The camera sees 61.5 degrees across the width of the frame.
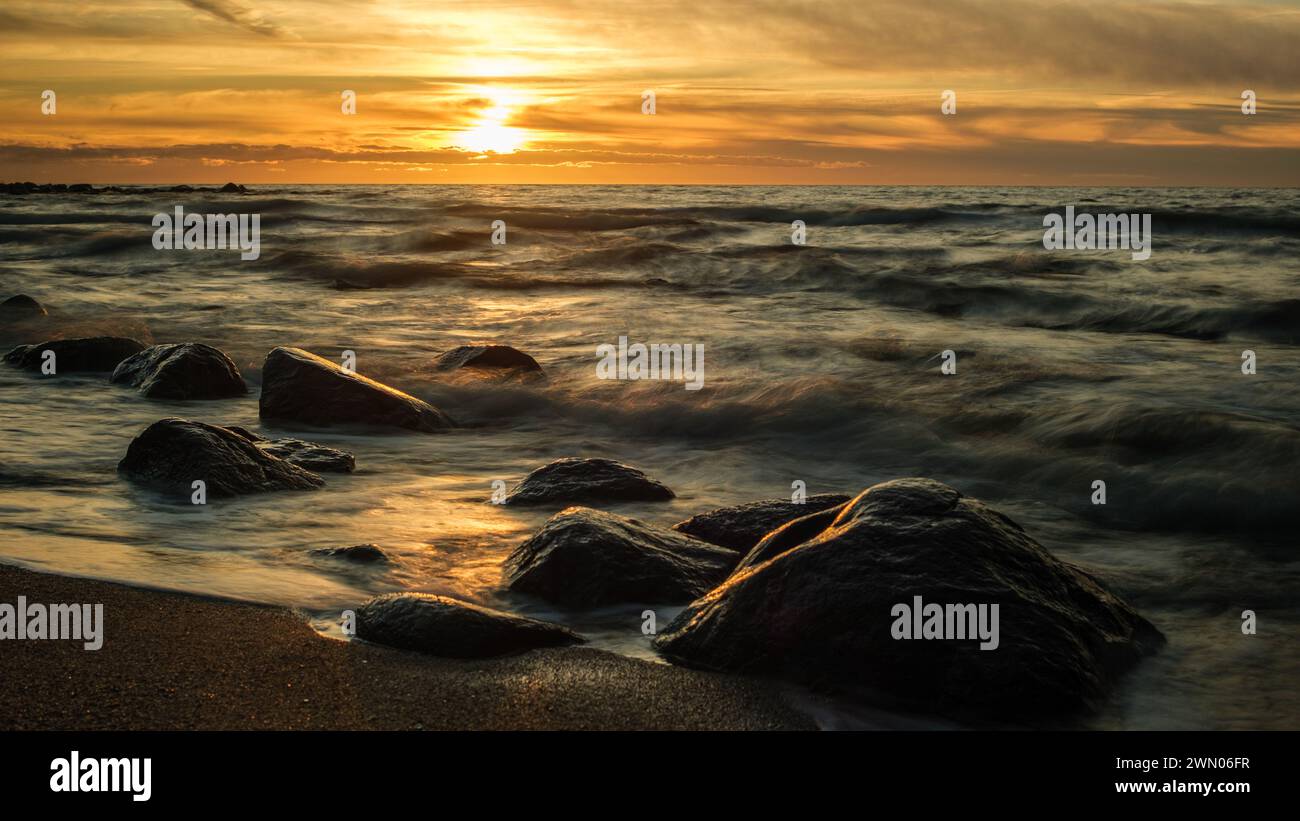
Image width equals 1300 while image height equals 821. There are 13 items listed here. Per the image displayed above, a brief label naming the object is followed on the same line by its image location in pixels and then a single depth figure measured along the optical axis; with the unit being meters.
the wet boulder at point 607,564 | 4.98
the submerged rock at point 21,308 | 15.47
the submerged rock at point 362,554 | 5.45
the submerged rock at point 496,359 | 11.70
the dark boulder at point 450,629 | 4.20
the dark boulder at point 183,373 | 10.16
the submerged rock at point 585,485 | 6.84
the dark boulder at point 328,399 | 9.05
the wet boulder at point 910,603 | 3.93
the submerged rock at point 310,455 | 7.31
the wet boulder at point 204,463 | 6.53
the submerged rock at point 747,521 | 5.70
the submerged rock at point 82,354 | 11.35
